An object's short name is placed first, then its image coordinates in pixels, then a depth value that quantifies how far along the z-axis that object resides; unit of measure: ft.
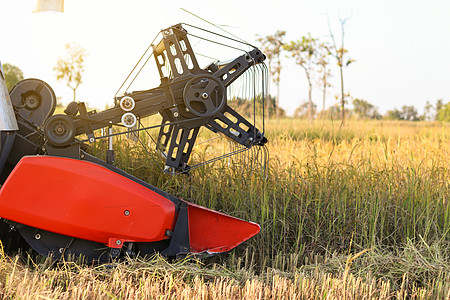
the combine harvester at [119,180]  10.68
